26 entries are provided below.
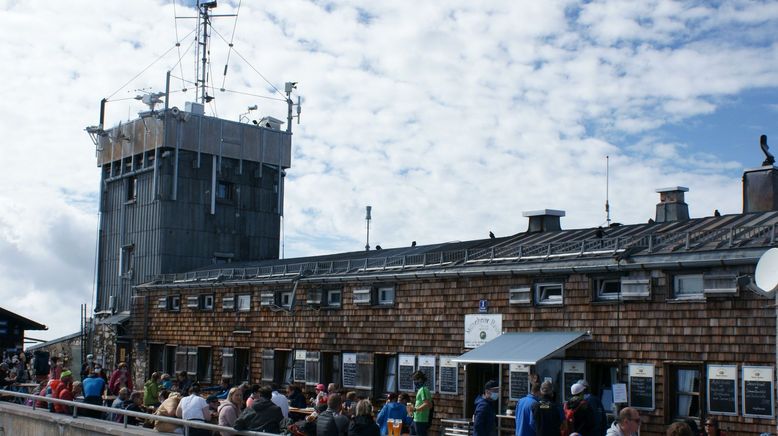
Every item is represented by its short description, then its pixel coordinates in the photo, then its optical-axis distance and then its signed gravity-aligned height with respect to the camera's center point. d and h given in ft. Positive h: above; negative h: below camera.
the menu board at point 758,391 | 57.21 -2.79
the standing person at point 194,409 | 47.65 -3.81
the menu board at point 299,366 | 94.07 -3.05
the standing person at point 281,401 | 53.72 -3.74
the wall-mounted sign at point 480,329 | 73.82 +0.80
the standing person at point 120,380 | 75.41 -3.99
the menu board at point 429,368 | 78.79 -2.51
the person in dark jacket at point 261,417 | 42.01 -3.68
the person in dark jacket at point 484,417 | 49.57 -4.06
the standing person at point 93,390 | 62.34 -3.88
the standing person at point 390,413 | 52.85 -4.23
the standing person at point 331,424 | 40.29 -3.72
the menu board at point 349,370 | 87.20 -3.08
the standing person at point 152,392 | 74.59 -4.72
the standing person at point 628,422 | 32.01 -2.67
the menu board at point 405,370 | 80.94 -2.82
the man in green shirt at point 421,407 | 63.05 -4.60
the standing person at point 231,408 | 46.39 -3.66
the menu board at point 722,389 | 58.98 -2.81
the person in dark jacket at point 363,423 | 39.83 -3.63
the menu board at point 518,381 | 70.64 -3.04
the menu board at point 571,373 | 67.56 -2.27
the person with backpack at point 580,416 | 44.55 -3.49
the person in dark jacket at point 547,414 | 43.62 -3.39
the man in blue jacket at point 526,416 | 44.29 -3.56
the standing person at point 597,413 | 45.52 -3.45
